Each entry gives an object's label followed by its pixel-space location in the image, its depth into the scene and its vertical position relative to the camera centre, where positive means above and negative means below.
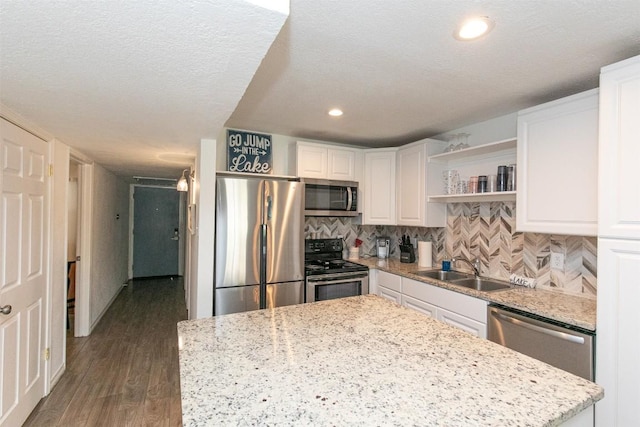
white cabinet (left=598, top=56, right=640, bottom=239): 1.57 +0.34
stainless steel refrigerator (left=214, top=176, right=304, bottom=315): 2.76 -0.29
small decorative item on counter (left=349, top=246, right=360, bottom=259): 3.94 -0.49
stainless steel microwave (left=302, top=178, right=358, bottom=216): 3.33 +0.18
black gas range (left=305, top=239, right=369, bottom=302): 3.15 -0.67
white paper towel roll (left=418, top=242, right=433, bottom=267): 3.45 -0.44
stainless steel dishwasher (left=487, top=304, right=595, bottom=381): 1.74 -0.76
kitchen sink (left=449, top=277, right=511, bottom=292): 2.71 -0.62
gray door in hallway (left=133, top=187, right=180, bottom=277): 6.75 -0.43
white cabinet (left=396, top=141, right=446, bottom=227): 3.27 +0.30
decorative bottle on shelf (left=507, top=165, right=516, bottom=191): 2.54 +0.31
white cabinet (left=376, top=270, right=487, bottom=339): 2.34 -0.75
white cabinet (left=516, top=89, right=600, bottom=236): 1.96 +0.33
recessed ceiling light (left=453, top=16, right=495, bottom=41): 1.43 +0.89
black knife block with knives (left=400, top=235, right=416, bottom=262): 3.68 -0.43
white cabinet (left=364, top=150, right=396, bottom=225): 3.66 +0.32
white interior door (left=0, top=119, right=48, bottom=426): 1.86 -0.40
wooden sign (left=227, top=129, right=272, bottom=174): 3.34 +0.66
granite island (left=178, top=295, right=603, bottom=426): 0.87 -0.56
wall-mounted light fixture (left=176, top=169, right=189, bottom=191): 3.94 +0.34
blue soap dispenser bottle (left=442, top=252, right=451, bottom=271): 3.18 -0.51
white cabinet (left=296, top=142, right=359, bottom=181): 3.43 +0.58
